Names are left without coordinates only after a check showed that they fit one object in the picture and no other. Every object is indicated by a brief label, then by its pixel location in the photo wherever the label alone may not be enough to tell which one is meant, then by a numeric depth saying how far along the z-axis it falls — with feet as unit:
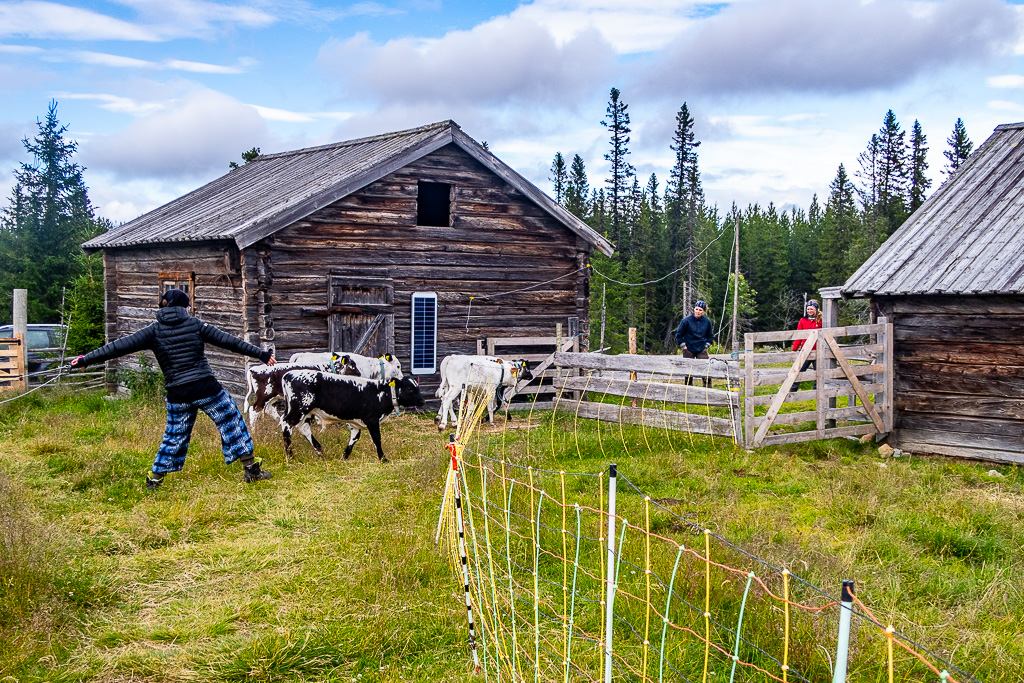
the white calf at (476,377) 47.39
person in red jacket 49.16
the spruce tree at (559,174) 249.55
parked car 72.74
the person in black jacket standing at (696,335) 54.03
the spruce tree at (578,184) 232.94
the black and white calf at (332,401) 37.27
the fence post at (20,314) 68.54
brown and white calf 40.55
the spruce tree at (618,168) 205.67
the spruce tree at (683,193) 205.98
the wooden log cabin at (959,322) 38.09
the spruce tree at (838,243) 199.21
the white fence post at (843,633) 9.70
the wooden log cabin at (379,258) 49.42
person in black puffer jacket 31.78
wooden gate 38.58
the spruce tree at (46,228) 121.19
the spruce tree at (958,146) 178.81
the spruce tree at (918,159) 193.77
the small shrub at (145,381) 54.95
